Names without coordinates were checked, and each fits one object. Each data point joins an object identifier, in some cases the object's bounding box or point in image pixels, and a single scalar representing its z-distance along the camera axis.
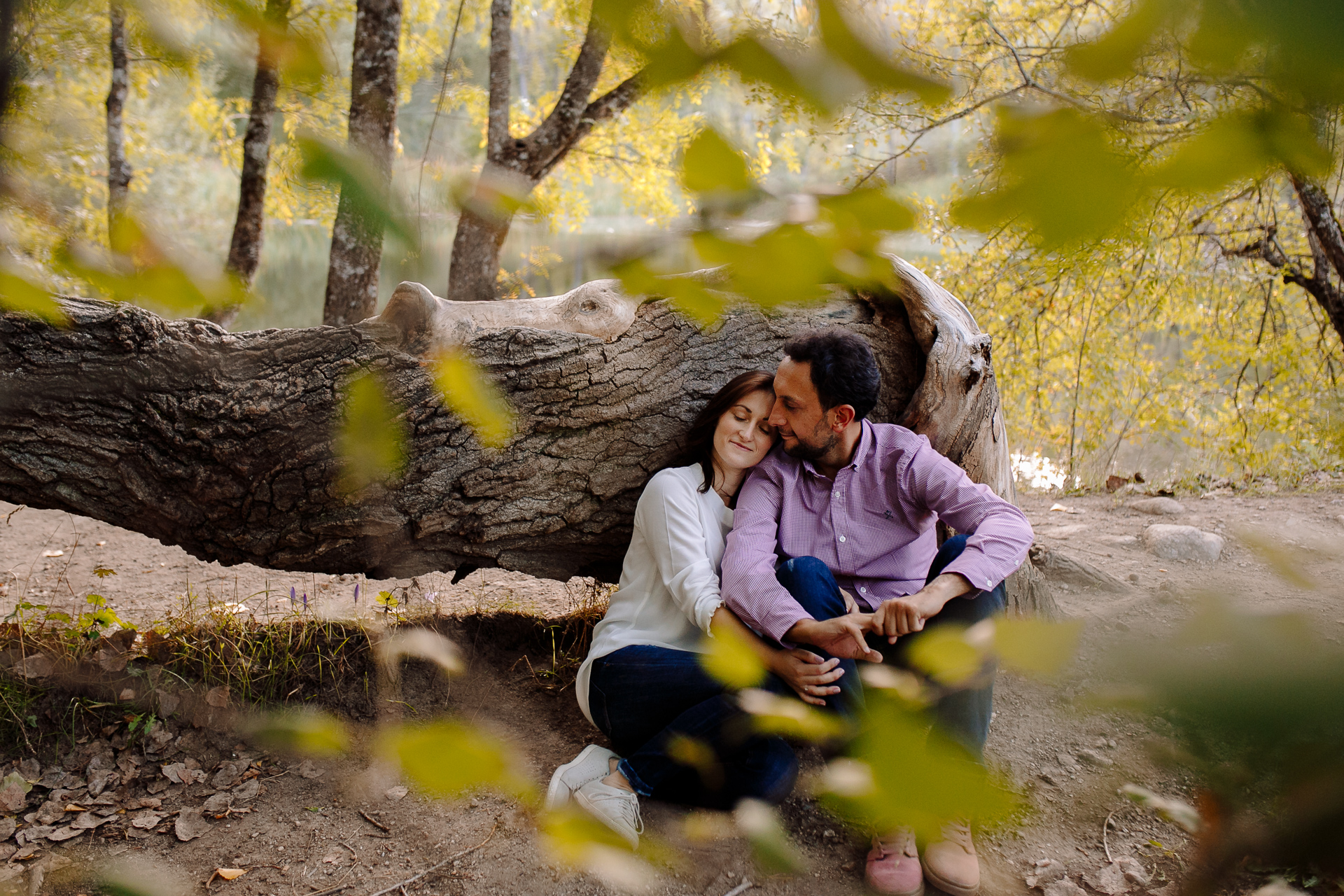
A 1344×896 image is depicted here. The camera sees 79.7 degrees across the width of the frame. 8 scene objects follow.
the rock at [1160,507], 5.01
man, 2.19
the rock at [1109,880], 2.18
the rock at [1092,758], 2.54
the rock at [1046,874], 2.23
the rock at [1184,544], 4.20
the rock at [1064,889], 2.17
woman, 2.33
